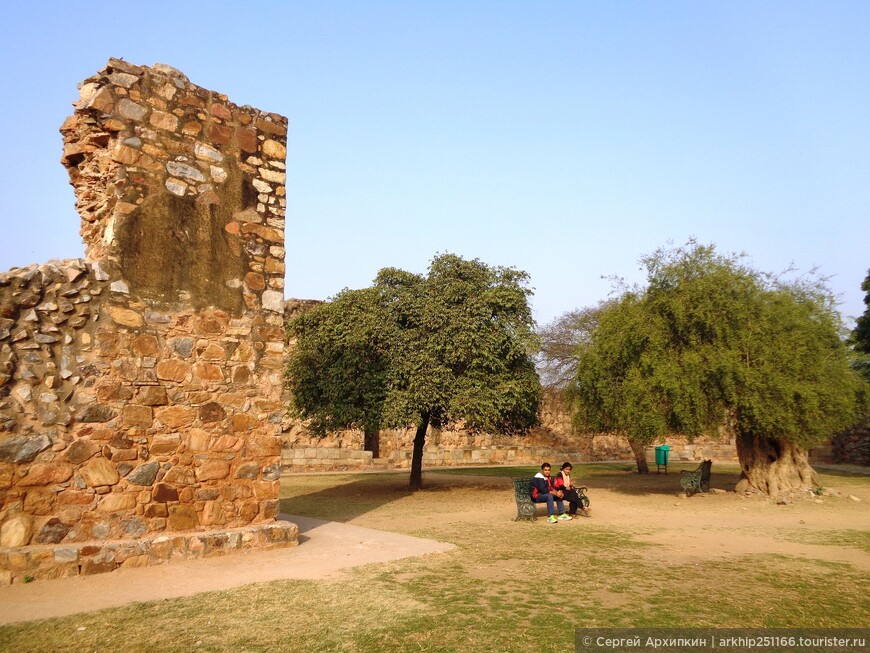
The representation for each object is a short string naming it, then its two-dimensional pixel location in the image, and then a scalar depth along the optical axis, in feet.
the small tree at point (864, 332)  82.28
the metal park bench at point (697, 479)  50.42
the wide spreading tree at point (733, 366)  43.75
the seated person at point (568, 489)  37.60
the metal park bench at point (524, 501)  36.14
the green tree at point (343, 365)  50.37
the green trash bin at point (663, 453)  77.36
